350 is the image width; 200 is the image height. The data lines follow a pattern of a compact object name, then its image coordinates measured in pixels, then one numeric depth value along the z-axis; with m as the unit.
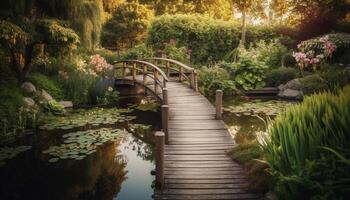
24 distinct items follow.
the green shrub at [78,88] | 14.10
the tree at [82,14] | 13.14
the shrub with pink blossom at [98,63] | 15.59
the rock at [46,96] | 12.80
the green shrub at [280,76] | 16.27
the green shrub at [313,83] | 12.40
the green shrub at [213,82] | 15.75
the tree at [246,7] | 19.83
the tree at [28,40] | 10.14
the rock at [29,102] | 11.58
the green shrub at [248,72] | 16.42
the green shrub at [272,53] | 18.05
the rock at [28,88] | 12.43
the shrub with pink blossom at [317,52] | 14.46
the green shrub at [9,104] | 10.34
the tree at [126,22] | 29.91
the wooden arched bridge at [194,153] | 6.05
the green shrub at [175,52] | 18.67
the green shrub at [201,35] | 20.69
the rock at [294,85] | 15.21
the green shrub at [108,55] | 20.53
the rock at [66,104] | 13.29
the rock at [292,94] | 14.99
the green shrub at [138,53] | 19.18
